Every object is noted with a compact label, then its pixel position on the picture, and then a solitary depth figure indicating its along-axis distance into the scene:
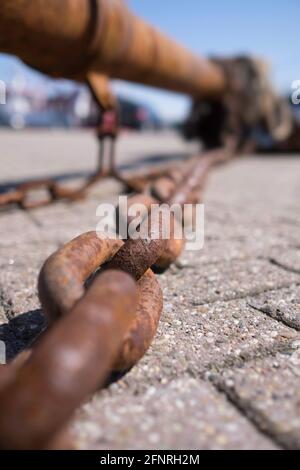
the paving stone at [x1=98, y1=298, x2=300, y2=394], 0.30
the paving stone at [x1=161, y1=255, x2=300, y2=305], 0.45
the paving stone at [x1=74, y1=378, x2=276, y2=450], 0.24
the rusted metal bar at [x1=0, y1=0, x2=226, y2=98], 0.64
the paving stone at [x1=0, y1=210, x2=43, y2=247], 0.63
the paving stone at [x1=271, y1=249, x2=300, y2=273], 0.54
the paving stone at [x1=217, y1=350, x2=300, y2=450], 0.25
